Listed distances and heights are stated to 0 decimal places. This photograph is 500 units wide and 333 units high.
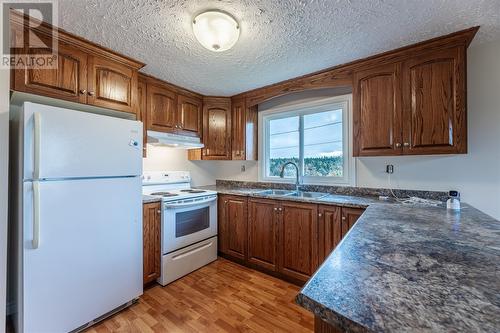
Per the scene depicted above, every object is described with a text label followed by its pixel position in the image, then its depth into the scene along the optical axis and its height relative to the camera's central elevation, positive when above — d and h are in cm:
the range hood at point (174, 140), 240 +31
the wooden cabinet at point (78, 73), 153 +77
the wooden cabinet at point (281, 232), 205 -69
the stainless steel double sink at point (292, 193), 252 -31
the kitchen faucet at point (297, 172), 275 -6
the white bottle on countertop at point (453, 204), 159 -27
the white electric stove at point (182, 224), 225 -63
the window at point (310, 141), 254 +34
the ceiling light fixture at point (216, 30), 139 +89
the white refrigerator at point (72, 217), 137 -35
